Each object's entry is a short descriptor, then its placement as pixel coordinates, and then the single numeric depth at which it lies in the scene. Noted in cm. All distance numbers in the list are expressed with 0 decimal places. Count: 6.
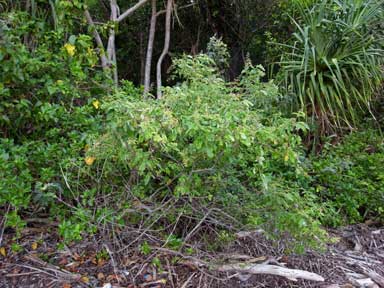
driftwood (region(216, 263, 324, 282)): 223
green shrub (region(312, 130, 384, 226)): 304
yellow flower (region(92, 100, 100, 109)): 290
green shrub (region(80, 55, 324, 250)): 184
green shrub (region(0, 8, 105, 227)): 242
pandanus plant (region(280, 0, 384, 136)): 381
